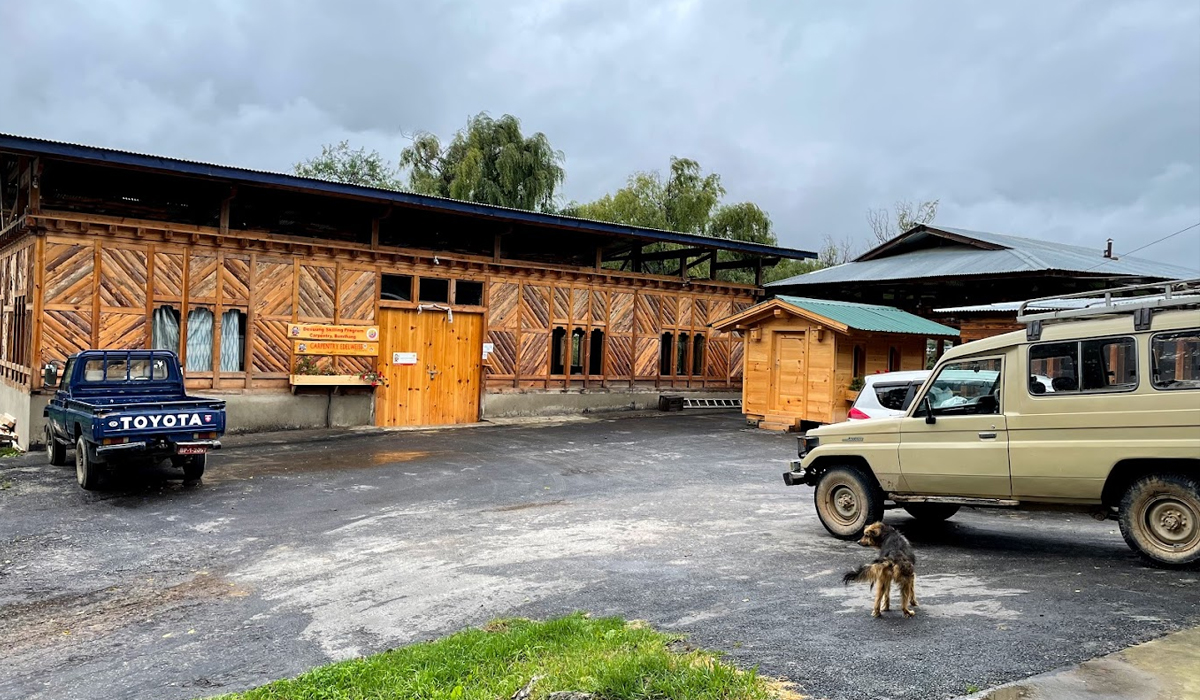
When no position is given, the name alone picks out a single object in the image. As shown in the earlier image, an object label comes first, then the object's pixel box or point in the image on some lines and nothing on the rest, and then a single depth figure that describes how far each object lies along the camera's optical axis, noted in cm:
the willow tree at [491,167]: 3544
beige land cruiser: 676
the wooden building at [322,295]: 1602
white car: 1225
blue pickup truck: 1110
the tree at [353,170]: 4744
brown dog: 567
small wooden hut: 1930
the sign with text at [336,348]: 1842
